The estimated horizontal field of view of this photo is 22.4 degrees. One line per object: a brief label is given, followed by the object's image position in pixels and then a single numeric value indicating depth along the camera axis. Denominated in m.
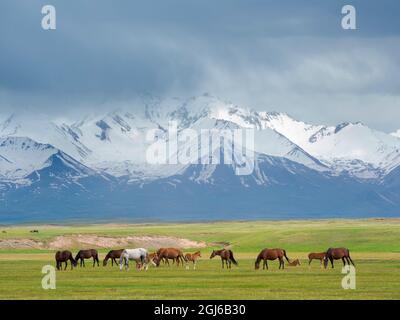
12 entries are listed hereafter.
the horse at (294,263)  81.78
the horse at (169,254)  83.38
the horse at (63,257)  78.94
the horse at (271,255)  76.69
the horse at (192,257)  80.57
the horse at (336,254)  78.44
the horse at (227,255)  80.06
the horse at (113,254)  85.44
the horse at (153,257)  84.39
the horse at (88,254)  85.91
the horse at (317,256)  83.00
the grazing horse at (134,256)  78.19
